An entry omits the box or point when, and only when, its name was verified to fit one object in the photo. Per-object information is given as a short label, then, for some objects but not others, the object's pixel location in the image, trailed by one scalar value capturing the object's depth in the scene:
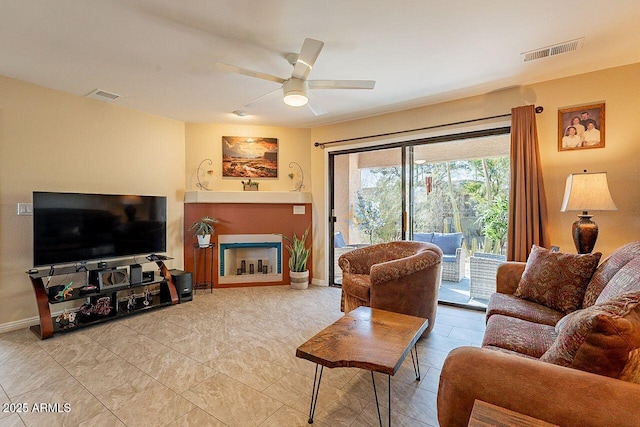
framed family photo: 2.83
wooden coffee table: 1.45
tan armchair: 2.61
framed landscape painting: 4.68
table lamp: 2.47
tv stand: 2.80
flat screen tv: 2.93
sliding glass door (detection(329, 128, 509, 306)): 3.57
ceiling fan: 2.28
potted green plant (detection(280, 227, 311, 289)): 4.50
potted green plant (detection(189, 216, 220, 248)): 4.27
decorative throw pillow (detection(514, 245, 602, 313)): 2.04
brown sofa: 0.86
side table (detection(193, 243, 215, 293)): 4.54
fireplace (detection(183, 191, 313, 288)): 4.56
